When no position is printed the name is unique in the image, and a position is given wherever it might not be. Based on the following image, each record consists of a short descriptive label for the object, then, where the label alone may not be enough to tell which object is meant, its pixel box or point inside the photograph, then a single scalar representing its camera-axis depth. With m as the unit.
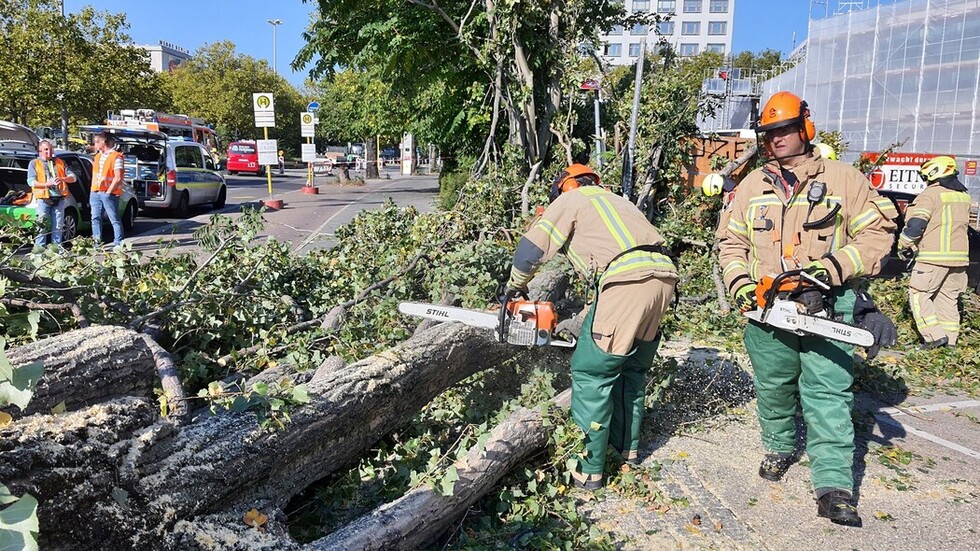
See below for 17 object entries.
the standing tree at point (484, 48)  9.42
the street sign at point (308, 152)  20.61
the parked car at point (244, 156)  34.16
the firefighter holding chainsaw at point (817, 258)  3.21
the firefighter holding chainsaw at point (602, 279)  3.34
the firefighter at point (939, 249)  6.21
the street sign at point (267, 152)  17.28
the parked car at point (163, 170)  13.45
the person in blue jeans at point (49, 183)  8.78
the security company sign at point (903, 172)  12.12
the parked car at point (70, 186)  9.34
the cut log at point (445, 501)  2.45
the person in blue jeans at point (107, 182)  9.16
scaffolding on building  18.23
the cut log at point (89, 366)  2.45
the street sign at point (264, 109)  16.64
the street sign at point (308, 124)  19.88
